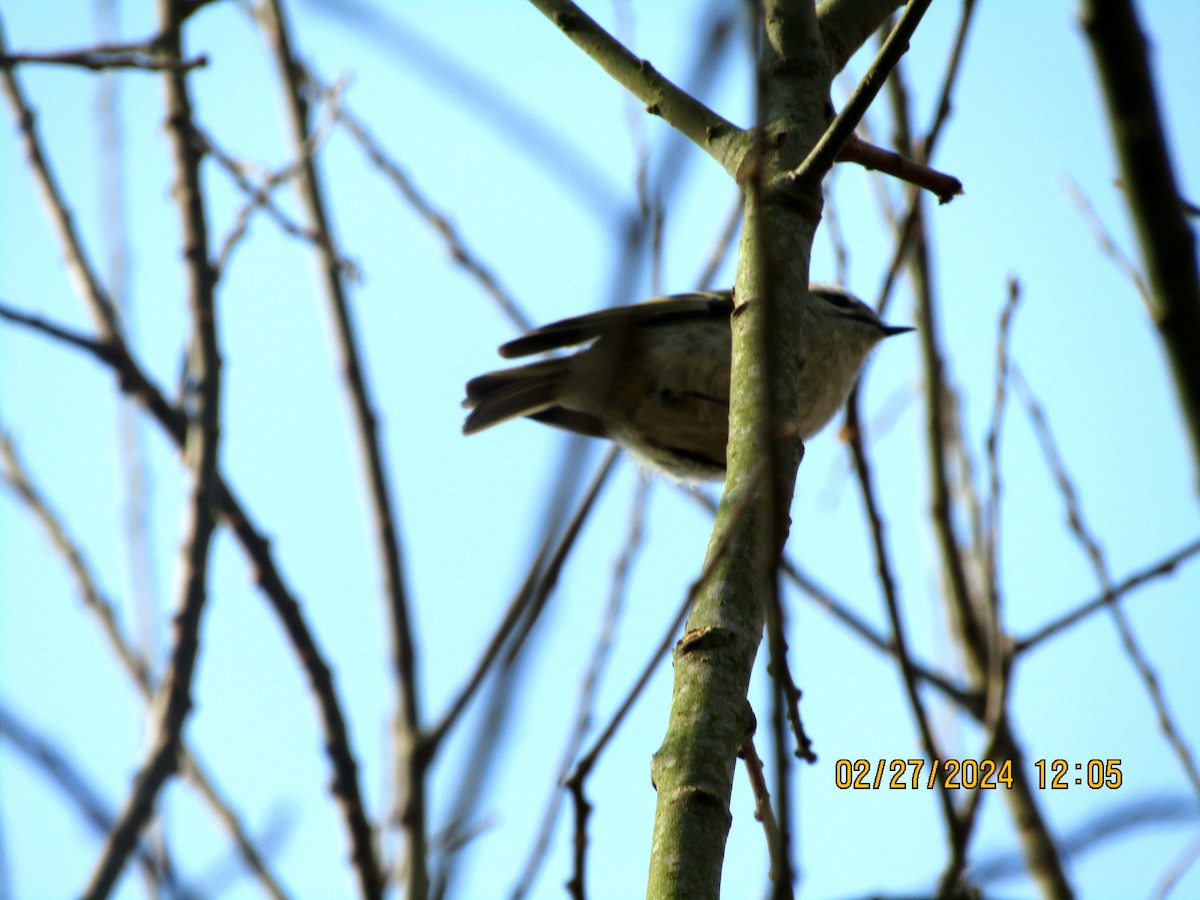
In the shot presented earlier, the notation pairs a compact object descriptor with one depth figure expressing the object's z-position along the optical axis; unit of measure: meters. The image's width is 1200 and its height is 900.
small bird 7.62
